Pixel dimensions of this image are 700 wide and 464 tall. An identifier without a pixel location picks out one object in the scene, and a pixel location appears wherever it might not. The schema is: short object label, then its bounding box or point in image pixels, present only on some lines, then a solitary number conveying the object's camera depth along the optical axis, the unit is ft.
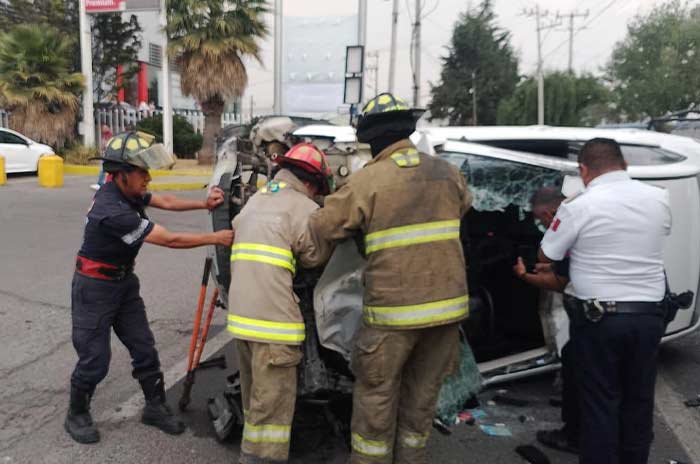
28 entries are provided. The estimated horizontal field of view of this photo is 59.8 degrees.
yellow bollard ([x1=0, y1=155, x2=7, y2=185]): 49.98
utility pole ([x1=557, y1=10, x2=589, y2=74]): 158.62
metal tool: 12.20
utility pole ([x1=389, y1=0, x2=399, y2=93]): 81.17
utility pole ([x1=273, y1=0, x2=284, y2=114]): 53.78
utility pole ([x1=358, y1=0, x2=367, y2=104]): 53.06
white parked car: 54.19
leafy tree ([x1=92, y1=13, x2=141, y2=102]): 74.13
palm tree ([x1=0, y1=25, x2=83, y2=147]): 59.26
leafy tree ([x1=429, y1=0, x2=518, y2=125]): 184.24
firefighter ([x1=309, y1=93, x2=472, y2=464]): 8.85
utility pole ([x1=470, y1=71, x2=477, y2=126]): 174.09
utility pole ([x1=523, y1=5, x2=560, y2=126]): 111.88
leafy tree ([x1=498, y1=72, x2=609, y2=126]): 171.73
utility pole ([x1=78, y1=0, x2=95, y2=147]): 62.49
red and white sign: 60.95
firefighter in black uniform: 10.56
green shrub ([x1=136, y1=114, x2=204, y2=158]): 75.98
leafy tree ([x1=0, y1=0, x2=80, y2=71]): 74.84
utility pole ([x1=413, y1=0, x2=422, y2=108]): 84.17
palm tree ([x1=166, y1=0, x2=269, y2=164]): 61.98
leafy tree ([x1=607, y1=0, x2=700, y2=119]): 113.80
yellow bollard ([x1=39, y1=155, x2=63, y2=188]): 49.98
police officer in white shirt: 9.02
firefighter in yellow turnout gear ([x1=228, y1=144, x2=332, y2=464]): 9.22
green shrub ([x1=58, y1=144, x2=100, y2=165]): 63.77
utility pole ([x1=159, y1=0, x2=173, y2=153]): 62.64
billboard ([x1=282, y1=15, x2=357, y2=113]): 57.00
